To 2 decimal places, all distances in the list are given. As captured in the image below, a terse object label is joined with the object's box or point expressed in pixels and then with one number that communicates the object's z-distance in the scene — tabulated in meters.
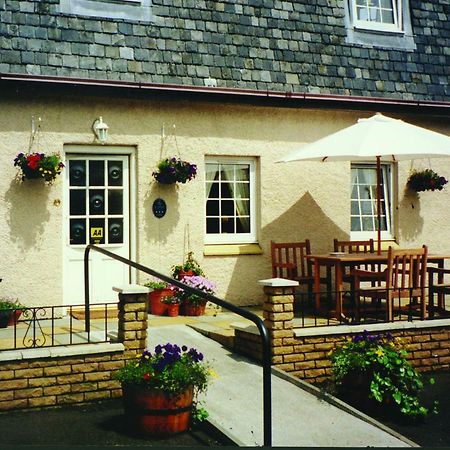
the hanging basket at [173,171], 10.09
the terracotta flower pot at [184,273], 10.11
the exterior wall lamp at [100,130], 9.84
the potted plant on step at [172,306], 9.80
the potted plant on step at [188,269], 10.20
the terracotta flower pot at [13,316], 8.61
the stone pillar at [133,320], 6.96
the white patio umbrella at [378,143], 8.99
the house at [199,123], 9.66
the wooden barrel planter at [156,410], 5.98
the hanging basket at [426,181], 11.84
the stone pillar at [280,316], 7.63
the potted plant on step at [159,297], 9.88
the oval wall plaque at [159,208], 10.32
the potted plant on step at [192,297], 9.89
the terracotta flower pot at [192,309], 9.91
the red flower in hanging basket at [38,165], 9.21
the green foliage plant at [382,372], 6.82
